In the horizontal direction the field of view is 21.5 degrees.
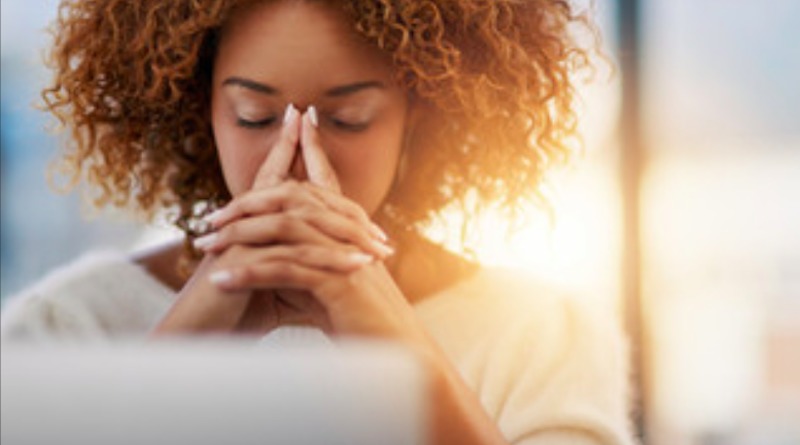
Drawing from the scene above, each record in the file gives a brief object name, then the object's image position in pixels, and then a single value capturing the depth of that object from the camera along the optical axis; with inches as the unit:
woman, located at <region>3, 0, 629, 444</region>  45.5
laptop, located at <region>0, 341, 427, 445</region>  26.3
